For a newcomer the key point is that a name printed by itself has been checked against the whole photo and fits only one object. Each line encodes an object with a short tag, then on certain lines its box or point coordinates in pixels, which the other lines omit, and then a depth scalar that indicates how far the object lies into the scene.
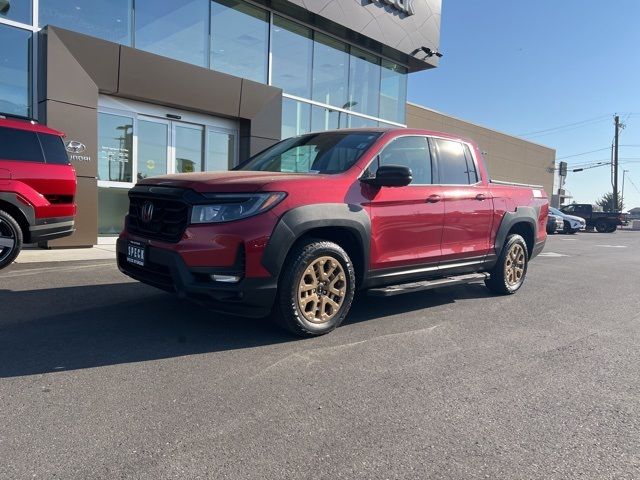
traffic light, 42.94
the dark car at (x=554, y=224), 24.81
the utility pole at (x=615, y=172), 49.24
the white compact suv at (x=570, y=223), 26.50
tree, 73.44
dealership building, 9.45
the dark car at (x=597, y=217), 31.53
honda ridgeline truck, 3.88
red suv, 6.68
